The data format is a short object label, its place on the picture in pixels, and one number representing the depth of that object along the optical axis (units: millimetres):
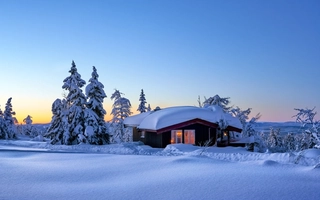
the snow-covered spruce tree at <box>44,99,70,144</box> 26953
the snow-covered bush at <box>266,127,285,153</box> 55519
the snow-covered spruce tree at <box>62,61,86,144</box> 26859
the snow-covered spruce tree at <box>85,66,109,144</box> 26984
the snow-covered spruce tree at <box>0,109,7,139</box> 43719
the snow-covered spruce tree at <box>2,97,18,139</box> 44625
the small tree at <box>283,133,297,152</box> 57512
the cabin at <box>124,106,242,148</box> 24609
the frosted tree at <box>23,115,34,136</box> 67681
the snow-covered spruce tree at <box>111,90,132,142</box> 43031
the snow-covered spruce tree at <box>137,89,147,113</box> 47375
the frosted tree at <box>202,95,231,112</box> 37812
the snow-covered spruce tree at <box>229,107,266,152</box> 38125
